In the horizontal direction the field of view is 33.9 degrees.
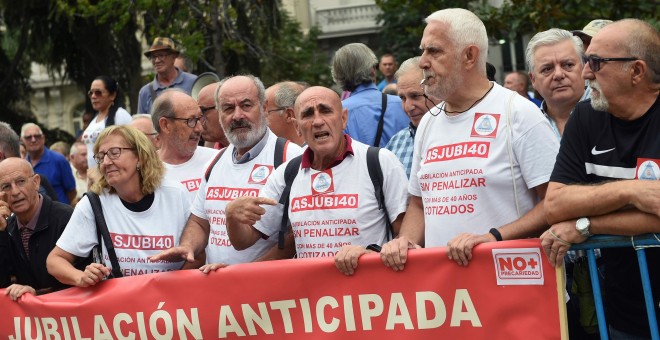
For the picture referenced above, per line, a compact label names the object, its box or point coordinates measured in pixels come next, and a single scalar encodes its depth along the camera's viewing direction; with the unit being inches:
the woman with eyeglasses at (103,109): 422.0
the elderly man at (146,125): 322.1
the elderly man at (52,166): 469.7
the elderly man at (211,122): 307.6
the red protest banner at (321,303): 182.7
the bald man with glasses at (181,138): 285.0
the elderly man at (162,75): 430.6
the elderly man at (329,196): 216.4
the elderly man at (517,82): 409.7
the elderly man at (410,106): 266.4
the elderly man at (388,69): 522.6
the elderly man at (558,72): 236.4
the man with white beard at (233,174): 242.1
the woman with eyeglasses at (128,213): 241.6
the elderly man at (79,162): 548.4
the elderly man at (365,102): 309.6
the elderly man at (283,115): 303.0
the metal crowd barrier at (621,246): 167.3
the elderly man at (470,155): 194.2
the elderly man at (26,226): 259.8
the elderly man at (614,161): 171.3
